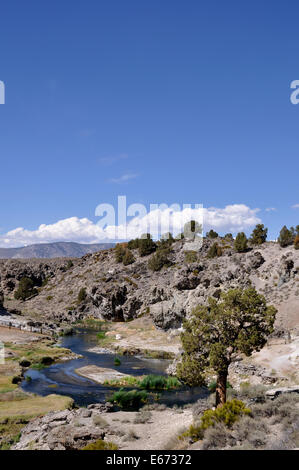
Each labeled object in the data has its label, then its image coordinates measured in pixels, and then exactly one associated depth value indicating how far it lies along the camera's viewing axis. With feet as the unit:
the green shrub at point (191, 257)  373.71
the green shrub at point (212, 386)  132.26
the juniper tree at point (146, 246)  442.09
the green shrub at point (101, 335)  278.42
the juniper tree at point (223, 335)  84.33
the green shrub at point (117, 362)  187.05
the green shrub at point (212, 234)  440.62
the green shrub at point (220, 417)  66.85
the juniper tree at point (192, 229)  460.26
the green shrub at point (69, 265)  558.56
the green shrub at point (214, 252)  355.77
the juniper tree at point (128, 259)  433.89
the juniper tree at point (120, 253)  452.76
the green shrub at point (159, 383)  142.20
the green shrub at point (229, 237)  416.09
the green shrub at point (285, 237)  303.85
